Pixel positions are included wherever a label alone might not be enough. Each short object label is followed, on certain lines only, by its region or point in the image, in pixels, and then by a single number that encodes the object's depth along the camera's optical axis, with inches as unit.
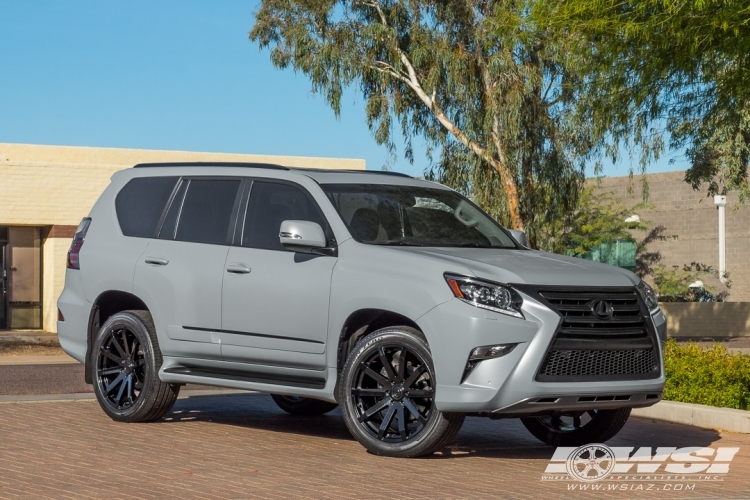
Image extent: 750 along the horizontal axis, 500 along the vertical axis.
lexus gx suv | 324.2
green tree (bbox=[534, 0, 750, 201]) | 491.8
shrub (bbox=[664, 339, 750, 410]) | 468.4
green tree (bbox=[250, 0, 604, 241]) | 1133.1
